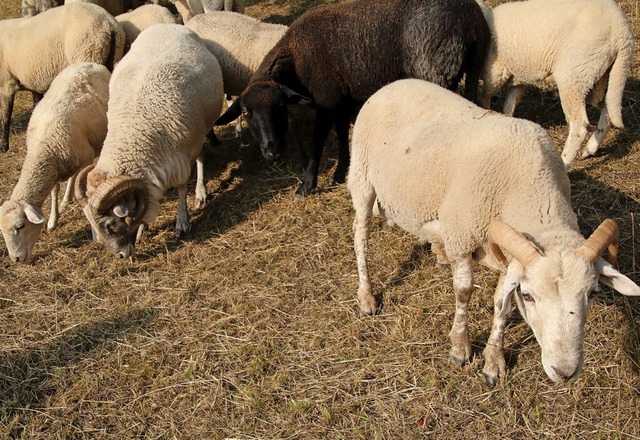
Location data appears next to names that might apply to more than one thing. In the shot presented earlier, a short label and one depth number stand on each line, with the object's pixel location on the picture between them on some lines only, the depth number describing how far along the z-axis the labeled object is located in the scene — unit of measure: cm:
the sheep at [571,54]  492
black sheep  539
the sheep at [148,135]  505
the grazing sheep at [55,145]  537
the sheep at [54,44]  714
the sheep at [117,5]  962
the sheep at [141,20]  770
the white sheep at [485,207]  265
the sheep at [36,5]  989
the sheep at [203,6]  858
